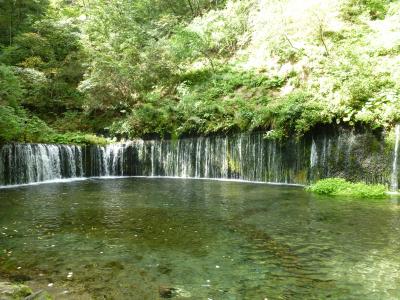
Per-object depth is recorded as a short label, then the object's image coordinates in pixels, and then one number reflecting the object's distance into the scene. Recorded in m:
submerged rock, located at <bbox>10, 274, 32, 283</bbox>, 5.38
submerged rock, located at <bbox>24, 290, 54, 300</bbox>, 4.25
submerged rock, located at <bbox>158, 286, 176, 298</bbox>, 4.90
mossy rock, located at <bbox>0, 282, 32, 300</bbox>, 4.27
